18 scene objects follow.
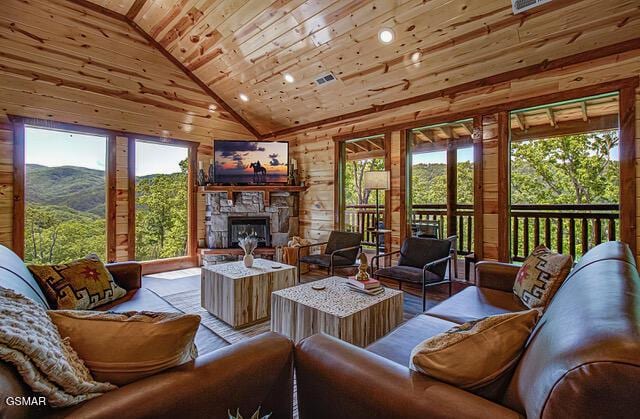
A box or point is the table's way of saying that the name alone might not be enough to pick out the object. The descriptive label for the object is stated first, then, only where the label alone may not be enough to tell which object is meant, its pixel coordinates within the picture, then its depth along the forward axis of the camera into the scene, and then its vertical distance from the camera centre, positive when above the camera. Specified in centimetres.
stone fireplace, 578 -11
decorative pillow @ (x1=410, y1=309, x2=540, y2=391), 102 -47
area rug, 287 -110
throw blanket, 82 -40
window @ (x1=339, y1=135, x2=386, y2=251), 516 +52
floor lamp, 433 +40
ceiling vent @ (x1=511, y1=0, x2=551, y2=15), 271 +176
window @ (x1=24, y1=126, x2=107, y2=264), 430 +22
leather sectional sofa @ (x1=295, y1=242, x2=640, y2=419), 70 -44
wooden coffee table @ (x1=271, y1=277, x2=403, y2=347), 217 -75
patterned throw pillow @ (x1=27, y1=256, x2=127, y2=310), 208 -51
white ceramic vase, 348 -55
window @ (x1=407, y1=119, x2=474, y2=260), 420 +40
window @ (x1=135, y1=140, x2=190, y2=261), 520 +18
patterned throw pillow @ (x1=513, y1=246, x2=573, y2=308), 203 -45
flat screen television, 566 +87
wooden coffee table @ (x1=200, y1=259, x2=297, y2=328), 303 -79
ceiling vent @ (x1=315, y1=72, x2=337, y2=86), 442 +185
